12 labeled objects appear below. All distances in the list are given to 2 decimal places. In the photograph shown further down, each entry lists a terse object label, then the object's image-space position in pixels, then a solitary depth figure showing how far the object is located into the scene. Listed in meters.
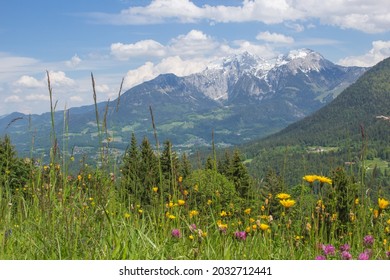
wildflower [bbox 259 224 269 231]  3.36
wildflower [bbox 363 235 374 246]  3.20
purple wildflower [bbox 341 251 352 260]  2.81
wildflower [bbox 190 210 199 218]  3.93
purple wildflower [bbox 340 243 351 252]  2.96
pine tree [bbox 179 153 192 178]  26.52
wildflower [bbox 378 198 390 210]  3.24
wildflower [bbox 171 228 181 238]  3.31
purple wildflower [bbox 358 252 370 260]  2.77
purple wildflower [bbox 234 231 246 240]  3.35
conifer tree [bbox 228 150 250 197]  33.24
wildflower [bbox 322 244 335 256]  2.99
